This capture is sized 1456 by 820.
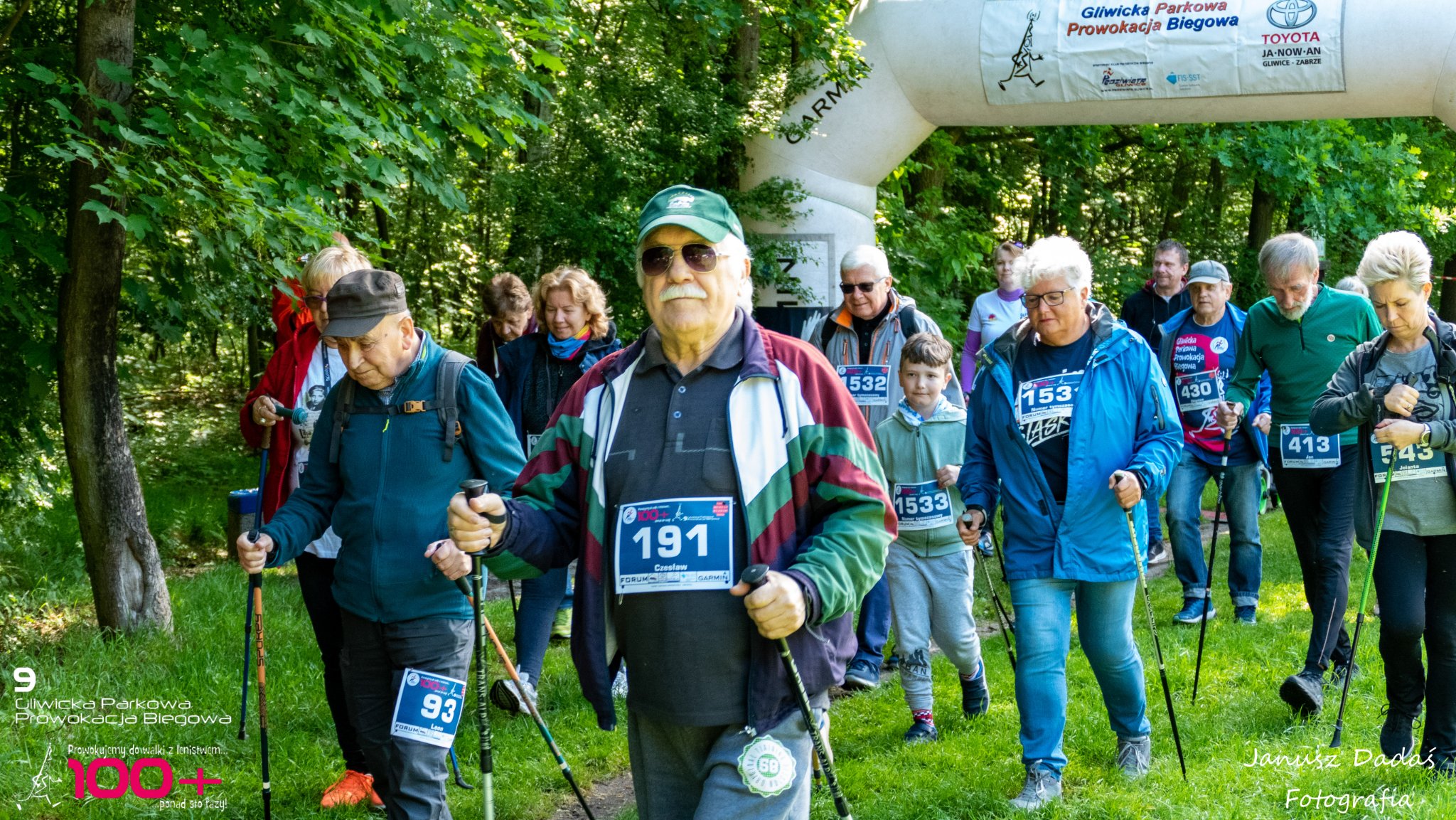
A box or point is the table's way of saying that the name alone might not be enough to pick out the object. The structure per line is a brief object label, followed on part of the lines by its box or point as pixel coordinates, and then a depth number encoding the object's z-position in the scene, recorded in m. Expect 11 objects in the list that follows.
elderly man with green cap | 2.92
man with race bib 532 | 6.61
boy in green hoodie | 5.83
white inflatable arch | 8.87
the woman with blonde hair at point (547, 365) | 6.48
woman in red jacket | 5.10
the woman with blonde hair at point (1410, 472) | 4.73
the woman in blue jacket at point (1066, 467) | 4.69
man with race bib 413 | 6.17
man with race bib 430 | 7.84
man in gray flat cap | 4.13
